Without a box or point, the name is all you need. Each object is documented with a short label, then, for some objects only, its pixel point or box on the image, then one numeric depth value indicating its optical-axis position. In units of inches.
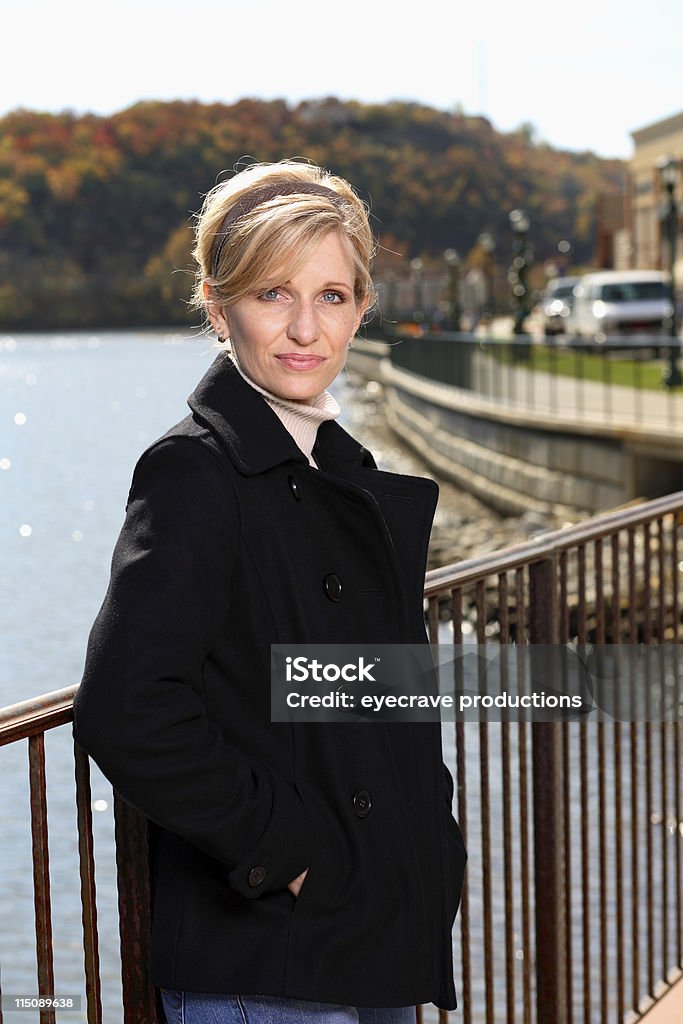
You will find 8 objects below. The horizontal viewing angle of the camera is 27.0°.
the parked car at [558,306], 1613.3
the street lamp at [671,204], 969.5
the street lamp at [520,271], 1403.8
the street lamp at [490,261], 2045.8
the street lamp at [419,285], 2780.8
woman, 66.1
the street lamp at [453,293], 2096.5
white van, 1264.8
